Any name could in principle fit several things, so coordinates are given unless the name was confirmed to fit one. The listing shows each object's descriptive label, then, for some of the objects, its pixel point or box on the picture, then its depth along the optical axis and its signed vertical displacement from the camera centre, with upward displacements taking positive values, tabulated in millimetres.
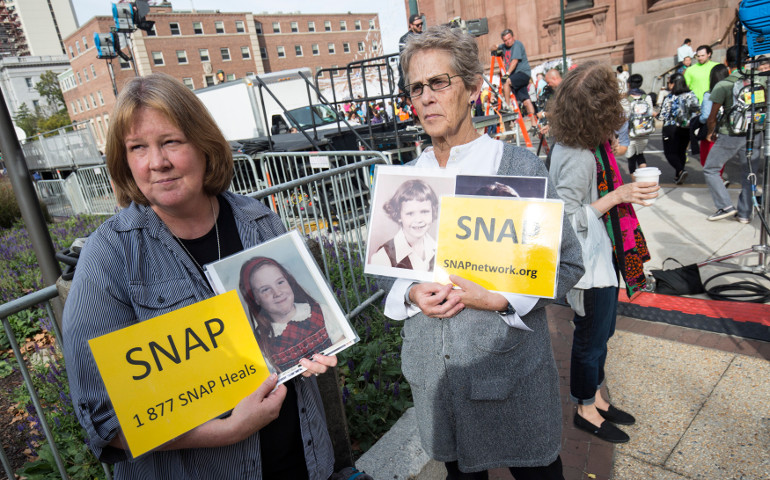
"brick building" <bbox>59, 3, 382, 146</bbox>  56562 +11103
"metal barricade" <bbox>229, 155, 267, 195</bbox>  7660 -693
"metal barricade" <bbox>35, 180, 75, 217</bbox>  12844 -981
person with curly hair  2459 -612
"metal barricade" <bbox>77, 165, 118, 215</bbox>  10945 -822
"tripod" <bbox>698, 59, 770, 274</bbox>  4121 -1463
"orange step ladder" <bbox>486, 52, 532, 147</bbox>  10236 +73
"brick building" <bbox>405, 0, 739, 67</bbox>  14914 +1867
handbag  4312 -1898
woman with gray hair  1598 -812
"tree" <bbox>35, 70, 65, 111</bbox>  73000 +11012
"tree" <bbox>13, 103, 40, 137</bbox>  67531 +6272
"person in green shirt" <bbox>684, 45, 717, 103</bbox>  8508 -179
